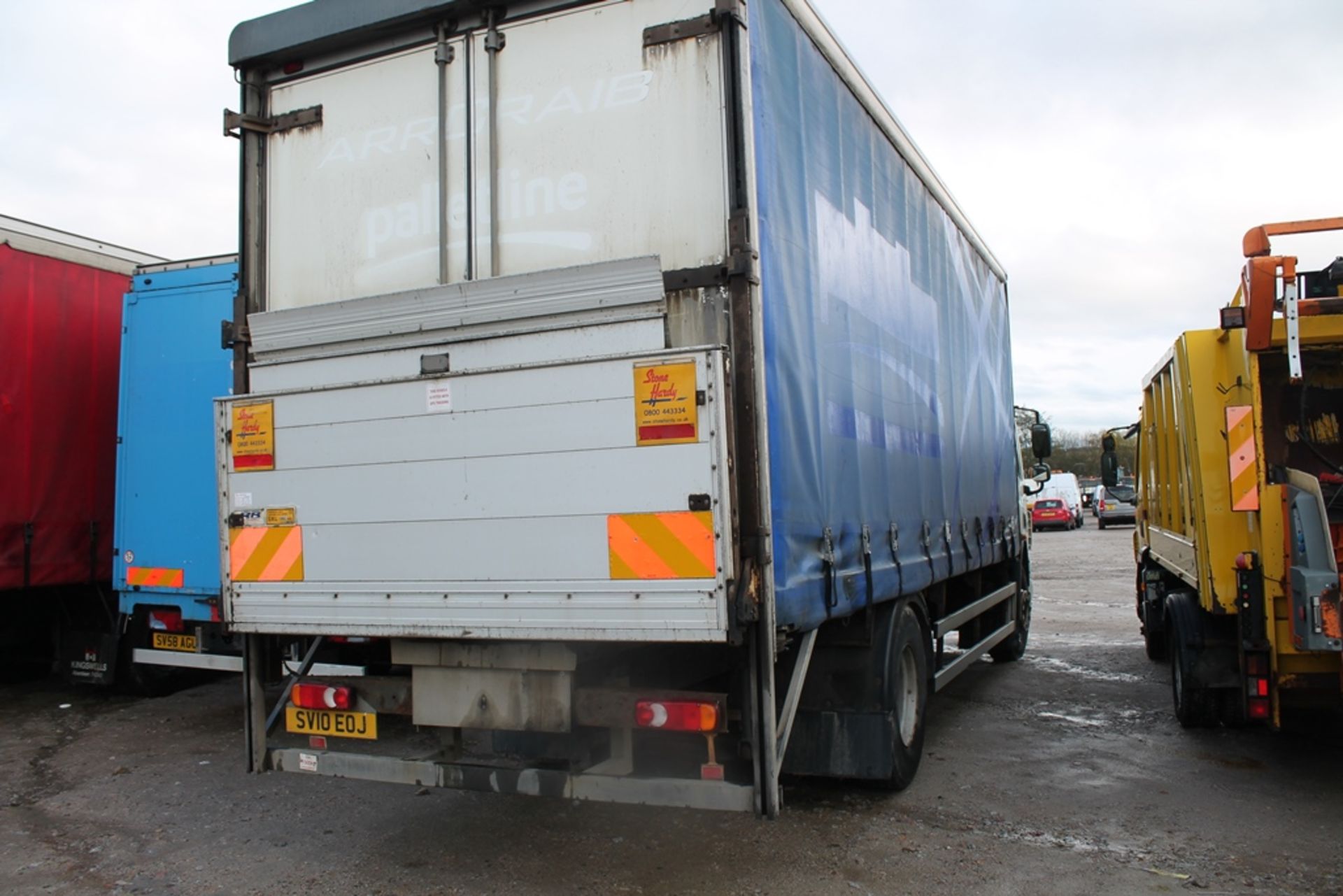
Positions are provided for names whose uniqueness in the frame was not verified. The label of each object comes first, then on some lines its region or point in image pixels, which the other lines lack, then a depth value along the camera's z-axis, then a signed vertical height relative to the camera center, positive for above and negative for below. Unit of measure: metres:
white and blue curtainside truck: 4.03 +0.46
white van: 40.34 +0.56
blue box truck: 7.89 +0.50
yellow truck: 5.39 +0.01
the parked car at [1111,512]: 38.19 -0.30
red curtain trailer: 8.39 +0.97
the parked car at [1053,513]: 39.41 -0.28
